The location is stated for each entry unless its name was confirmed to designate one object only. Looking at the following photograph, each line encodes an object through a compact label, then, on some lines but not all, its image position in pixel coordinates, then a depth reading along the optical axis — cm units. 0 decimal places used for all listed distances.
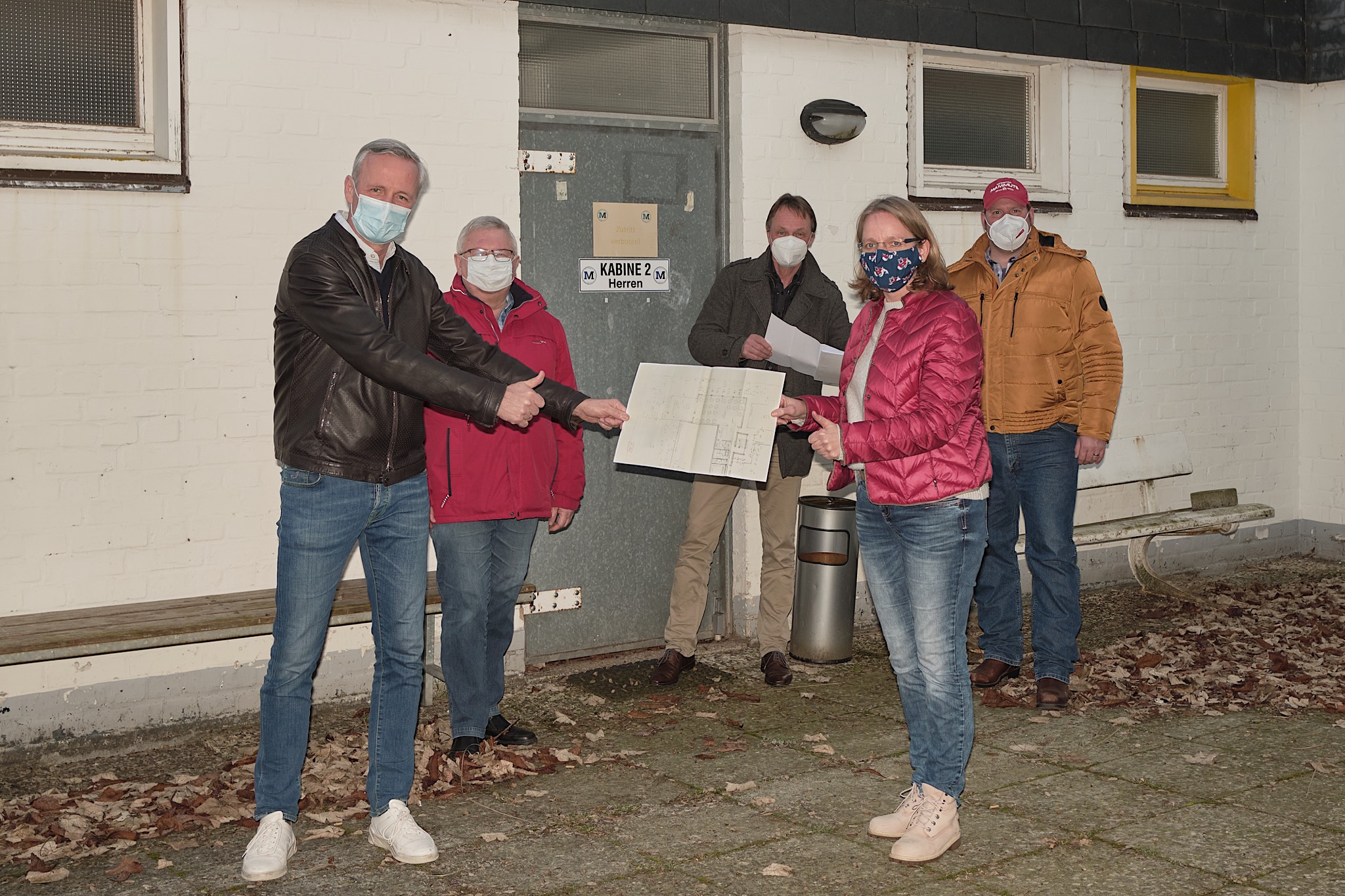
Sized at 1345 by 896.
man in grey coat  678
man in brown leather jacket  430
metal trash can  724
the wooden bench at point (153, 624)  535
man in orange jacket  636
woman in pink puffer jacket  442
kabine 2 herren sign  730
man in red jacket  552
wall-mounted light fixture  773
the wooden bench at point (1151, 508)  873
